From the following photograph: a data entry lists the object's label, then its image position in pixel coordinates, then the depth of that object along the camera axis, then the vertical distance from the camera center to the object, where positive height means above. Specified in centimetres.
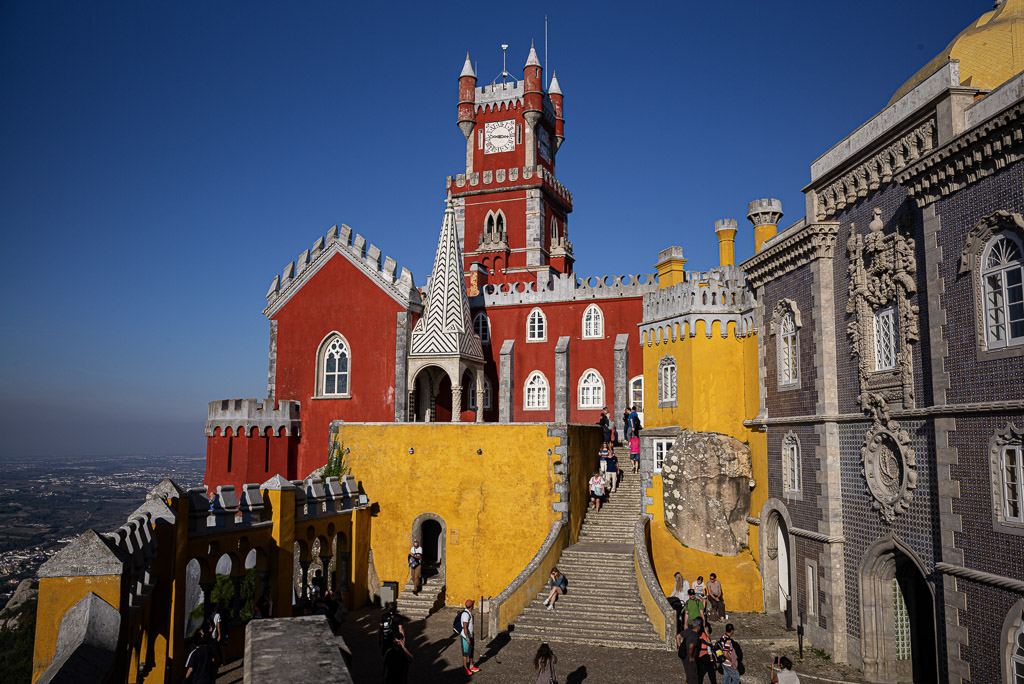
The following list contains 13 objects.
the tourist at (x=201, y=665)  1099 -366
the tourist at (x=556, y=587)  1795 -422
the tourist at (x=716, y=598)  1780 -442
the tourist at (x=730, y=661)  1223 -409
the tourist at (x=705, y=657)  1292 -420
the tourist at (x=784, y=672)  1091 -381
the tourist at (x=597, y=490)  2280 -229
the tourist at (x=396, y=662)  1273 -420
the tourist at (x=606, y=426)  2572 -40
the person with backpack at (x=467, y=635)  1491 -441
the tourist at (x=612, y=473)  2367 -185
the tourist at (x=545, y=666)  1146 -387
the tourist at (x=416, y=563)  2112 -417
